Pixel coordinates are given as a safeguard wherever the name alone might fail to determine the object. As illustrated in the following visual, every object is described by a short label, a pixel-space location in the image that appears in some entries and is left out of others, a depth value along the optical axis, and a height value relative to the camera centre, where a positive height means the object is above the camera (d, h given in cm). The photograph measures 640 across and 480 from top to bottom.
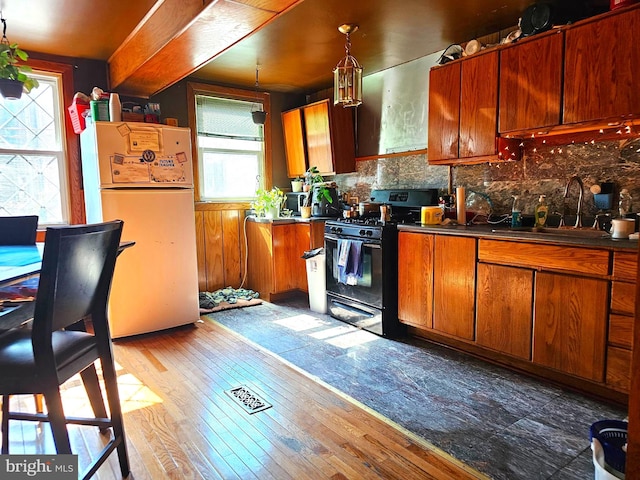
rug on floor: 414 -104
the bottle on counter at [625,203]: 252 -8
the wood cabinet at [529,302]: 211 -65
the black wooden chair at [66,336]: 130 -49
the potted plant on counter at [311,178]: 445 +20
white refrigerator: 321 -10
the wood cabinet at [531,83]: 252 +68
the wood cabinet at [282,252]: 427 -57
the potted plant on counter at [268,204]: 451 -8
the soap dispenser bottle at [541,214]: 277 -15
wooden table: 134 -25
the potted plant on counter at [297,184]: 485 +14
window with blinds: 452 +53
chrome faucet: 269 -3
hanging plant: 241 +75
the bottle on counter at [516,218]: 287 -18
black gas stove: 328 -56
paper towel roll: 313 -10
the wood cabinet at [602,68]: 221 +67
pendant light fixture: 274 +73
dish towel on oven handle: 342 -54
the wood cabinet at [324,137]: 432 +62
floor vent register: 222 -111
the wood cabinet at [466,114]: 289 +57
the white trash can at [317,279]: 392 -78
